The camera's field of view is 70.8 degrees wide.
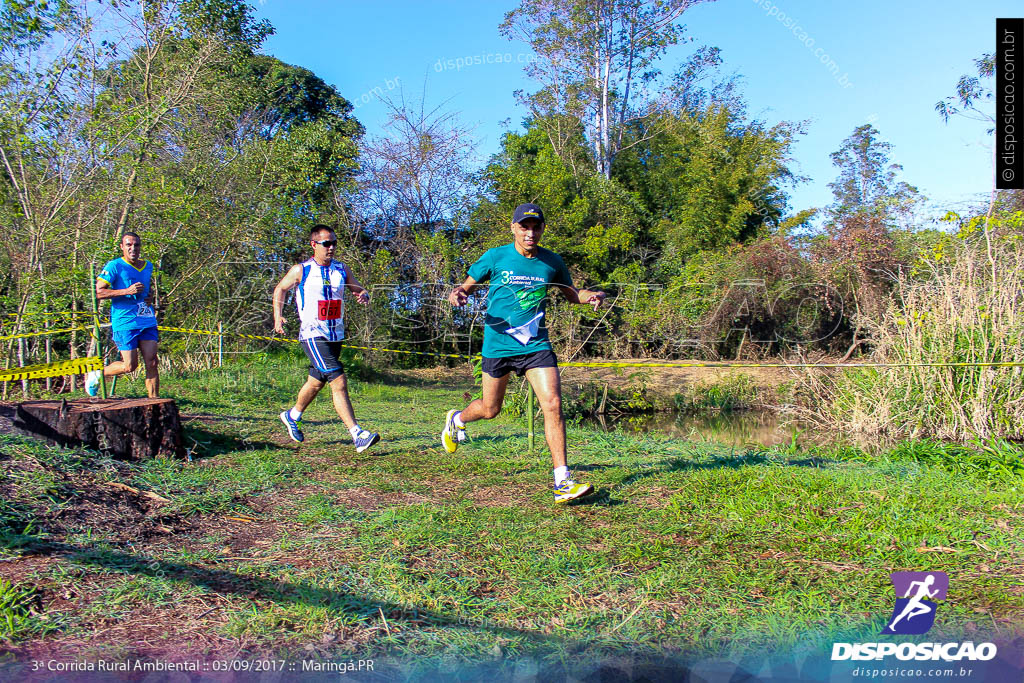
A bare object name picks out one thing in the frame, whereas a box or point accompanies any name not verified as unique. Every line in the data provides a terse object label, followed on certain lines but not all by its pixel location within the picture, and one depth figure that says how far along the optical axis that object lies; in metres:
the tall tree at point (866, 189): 15.20
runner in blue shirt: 6.98
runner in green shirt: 4.87
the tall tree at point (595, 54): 22.36
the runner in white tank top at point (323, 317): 5.89
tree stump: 4.90
